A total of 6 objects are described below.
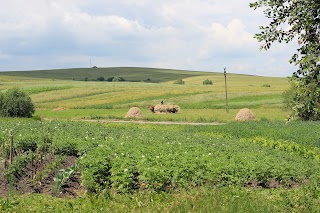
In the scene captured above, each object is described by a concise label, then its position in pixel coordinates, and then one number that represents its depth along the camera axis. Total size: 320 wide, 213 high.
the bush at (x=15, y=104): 47.38
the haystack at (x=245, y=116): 45.58
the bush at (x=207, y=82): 115.88
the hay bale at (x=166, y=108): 54.19
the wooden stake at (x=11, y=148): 15.25
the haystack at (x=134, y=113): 48.28
